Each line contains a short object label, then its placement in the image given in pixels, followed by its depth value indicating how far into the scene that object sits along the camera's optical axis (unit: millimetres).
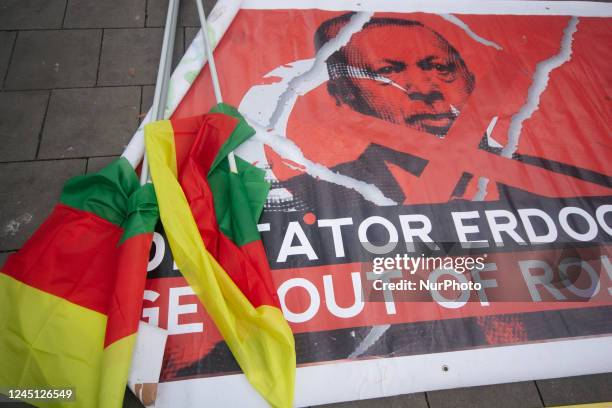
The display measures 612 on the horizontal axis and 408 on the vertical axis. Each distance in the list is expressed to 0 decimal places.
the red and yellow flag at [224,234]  897
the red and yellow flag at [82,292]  831
